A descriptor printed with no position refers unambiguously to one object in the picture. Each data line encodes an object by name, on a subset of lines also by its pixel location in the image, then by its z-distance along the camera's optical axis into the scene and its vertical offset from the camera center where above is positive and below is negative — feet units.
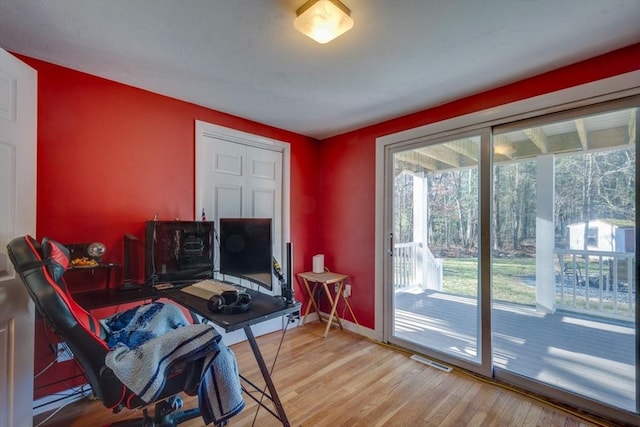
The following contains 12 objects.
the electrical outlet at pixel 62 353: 6.22 -3.08
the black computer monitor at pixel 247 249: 5.96 -0.77
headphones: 4.88 -1.53
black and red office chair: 3.69 -1.42
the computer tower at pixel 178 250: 7.16 -0.92
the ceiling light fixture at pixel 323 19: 4.52 +3.23
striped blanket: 3.79 -2.08
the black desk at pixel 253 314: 4.45 -1.66
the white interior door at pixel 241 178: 9.09 +1.29
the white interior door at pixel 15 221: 4.73 -0.13
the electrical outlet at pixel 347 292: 10.91 -2.88
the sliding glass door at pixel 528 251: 6.23 -0.92
